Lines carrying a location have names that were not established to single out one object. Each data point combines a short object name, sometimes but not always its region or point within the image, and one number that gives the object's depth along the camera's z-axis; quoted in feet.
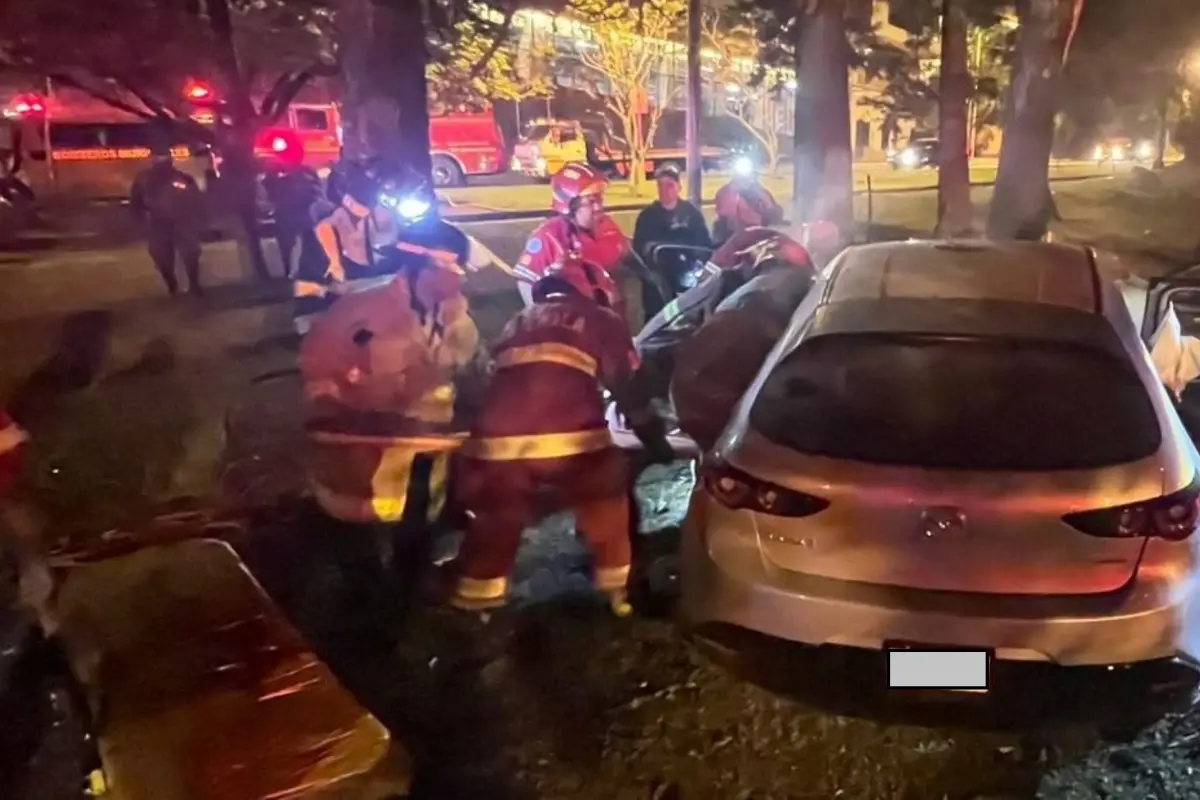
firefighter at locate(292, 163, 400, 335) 18.43
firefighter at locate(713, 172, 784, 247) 20.83
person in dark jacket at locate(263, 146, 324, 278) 18.10
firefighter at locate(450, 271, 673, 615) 13.33
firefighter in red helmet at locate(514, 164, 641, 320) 18.86
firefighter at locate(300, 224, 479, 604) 14.73
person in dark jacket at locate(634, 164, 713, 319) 20.53
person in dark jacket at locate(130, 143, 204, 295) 17.47
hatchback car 9.77
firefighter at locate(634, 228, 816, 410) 18.28
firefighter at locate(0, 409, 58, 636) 13.42
